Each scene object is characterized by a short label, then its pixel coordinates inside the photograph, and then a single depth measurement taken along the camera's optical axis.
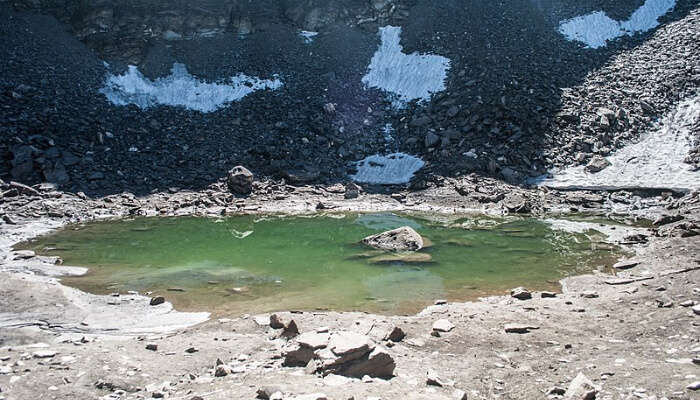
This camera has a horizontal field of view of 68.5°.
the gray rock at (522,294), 10.78
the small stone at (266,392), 5.66
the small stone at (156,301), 10.86
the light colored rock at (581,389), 5.54
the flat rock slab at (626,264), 13.10
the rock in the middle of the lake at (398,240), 16.05
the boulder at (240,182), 26.08
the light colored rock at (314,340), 6.96
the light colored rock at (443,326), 8.52
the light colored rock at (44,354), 7.22
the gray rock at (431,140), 29.03
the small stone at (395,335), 8.09
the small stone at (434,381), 6.30
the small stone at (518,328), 8.42
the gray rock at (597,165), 25.59
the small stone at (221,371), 6.74
